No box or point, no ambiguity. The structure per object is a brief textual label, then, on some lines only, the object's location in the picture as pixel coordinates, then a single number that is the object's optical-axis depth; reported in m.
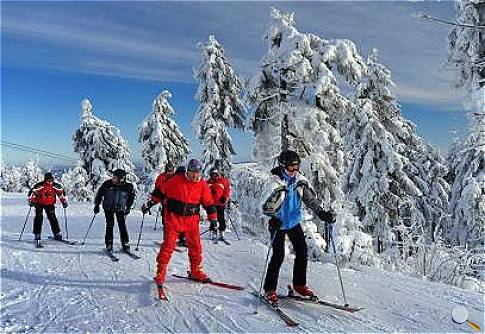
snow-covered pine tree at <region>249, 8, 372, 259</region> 15.26
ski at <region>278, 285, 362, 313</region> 6.63
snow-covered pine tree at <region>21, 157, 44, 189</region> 85.54
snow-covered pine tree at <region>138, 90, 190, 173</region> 28.56
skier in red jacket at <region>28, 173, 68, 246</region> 12.39
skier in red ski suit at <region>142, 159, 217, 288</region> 7.56
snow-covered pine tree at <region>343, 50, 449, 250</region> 22.14
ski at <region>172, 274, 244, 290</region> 7.79
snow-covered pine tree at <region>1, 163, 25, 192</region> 78.30
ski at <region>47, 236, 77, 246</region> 12.46
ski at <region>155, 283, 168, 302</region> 7.18
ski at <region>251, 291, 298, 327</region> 6.05
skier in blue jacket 6.71
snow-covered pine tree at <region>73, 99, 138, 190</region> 35.09
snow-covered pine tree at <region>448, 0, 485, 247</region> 8.35
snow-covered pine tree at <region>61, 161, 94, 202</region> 37.22
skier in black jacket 10.39
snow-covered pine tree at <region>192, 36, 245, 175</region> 23.58
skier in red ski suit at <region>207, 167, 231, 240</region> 12.50
